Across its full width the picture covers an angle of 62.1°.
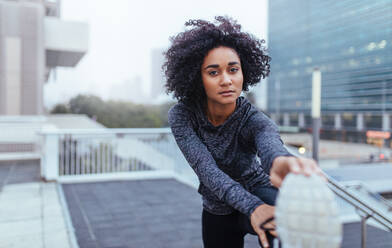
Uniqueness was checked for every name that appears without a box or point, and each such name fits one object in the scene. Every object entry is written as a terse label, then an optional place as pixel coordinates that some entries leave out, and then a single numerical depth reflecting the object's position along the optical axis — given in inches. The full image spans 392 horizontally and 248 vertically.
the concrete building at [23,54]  363.3
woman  44.6
